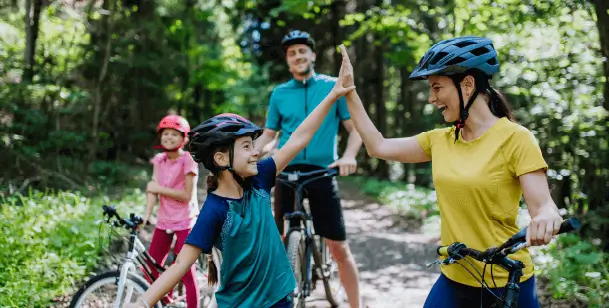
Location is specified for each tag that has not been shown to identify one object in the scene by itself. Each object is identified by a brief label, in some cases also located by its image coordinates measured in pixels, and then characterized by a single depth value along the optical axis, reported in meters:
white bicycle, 3.96
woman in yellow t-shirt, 2.45
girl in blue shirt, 2.74
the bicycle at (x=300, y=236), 4.46
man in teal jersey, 4.57
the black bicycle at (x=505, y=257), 2.15
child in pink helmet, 4.54
